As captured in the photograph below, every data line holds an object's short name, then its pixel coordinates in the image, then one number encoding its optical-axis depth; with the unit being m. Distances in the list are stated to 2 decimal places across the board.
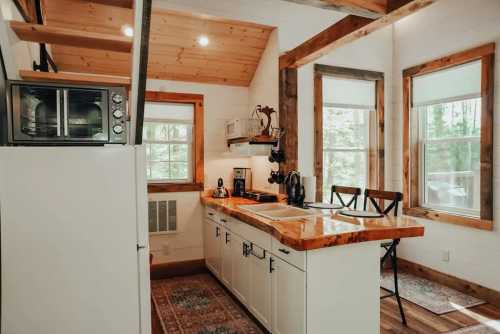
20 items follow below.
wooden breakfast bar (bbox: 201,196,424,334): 2.00
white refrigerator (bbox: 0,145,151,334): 1.48
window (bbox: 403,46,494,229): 3.18
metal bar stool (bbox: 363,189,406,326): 2.79
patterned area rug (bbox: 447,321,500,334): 2.59
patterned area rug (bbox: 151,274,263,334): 2.74
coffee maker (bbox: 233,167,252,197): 4.12
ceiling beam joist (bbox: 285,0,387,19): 2.33
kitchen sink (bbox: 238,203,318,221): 2.81
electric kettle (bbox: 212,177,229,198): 4.00
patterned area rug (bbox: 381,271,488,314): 3.05
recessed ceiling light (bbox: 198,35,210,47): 3.49
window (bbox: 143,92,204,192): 3.94
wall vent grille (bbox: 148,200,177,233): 3.90
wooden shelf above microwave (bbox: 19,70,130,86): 1.82
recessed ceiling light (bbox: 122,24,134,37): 3.13
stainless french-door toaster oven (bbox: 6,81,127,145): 1.61
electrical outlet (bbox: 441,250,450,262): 3.52
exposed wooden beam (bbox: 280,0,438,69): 2.37
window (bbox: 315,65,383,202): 3.88
